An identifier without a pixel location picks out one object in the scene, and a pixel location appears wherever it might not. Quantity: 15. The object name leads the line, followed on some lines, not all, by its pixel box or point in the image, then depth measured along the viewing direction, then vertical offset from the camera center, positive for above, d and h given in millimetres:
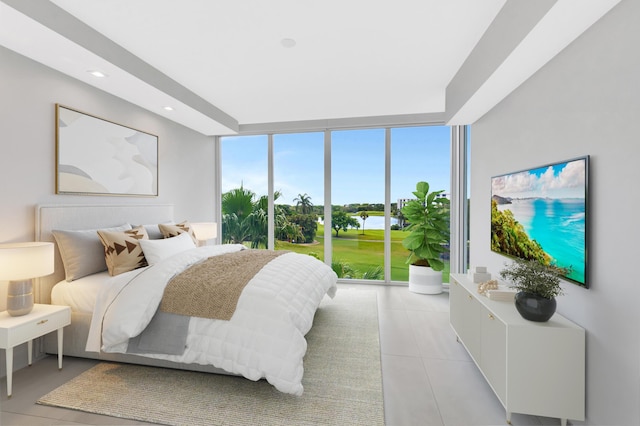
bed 1923 -738
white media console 1646 -874
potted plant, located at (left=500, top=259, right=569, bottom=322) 1696 -455
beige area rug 1775 -1218
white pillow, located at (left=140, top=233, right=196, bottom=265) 2770 -366
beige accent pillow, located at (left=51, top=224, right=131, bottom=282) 2484 -358
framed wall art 2693 +557
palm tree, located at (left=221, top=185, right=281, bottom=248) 5230 -111
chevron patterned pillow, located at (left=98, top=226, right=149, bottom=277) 2596 -372
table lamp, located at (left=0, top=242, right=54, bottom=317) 1964 -394
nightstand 1899 -790
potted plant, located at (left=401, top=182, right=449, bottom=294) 4266 -364
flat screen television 1686 -20
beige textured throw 2059 -575
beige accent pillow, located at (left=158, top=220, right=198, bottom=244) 3385 -221
